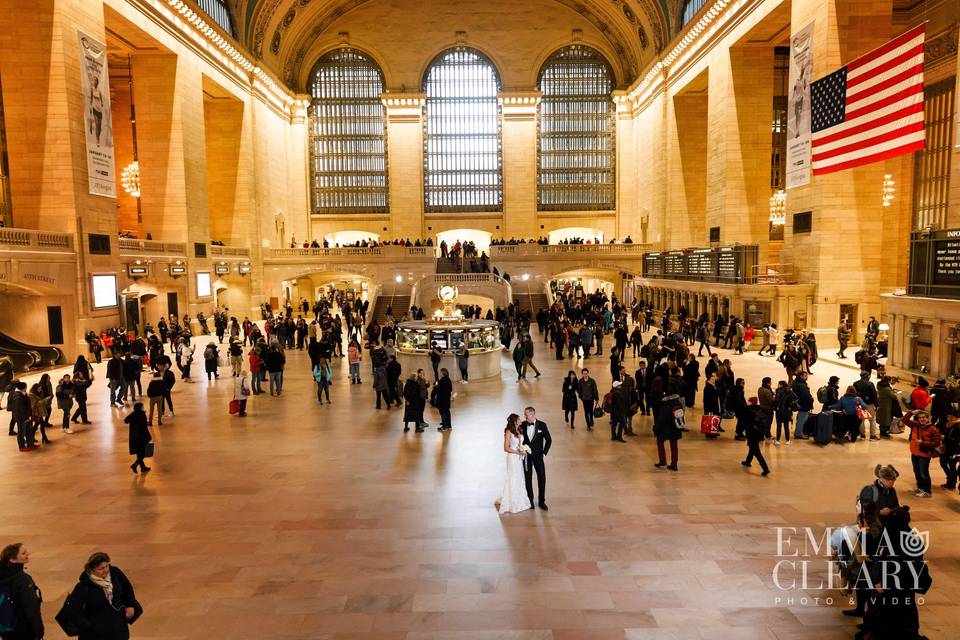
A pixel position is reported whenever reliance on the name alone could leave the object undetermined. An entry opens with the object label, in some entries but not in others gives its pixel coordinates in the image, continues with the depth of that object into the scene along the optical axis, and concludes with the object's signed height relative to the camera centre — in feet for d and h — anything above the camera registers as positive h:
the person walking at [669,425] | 27.61 -6.71
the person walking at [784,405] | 31.91 -6.75
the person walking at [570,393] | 35.29 -6.71
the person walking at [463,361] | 48.78 -6.69
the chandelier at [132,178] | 84.94 +13.94
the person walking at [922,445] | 24.18 -6.69
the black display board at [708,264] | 67.46 +1.58
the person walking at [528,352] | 50.96 -6.24
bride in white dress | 23.14 -7.67
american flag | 42.52 +13.06
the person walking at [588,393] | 34.65 -6.59
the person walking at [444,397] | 34.55 -6.75
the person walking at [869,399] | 32.89 -6.66
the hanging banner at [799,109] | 63.10 +17.60
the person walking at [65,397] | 36.22 -7.05
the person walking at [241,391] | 39.55 -7.31
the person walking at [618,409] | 32.63 -7.06
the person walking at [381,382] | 41.19 -7.03
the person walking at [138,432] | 28.07 -7.04
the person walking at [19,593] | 12.80 -6.60
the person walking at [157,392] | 37.40 -6.99
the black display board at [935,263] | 39.50 +0.83
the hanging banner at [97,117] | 65.31 +17.65
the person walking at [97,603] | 12.29 -6.58
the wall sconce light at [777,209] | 102.90 +11.26
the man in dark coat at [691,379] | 40.19 -6.75
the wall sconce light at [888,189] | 63.77 +9.10
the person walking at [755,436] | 27.09 -7.08
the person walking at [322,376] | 42.93 -6.96
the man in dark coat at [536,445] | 23.49 -6.50
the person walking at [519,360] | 50.49 -6.82
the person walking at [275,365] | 45.55 -6.49
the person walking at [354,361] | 50.14 -6.83
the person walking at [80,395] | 37.09 -7.08
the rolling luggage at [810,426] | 32.32 -7.93
